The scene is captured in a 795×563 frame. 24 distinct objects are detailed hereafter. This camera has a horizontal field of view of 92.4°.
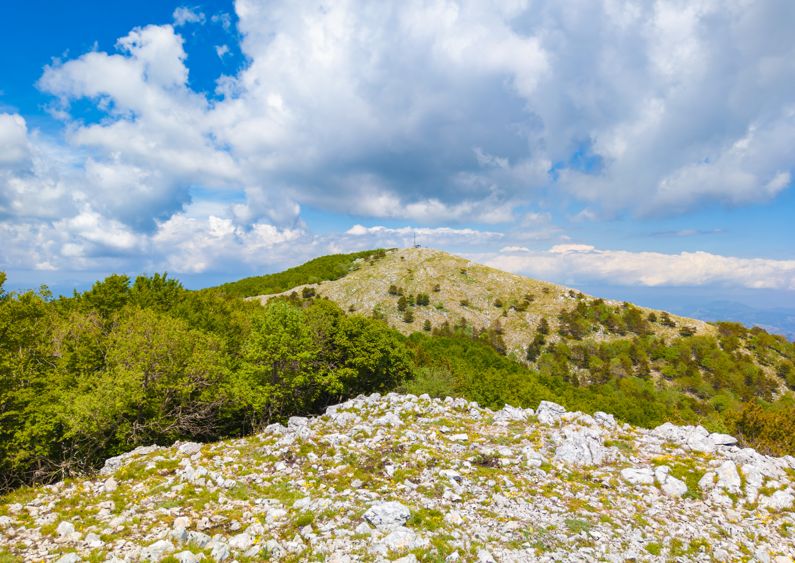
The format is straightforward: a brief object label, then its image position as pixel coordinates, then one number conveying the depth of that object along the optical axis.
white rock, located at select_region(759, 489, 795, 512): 13.26
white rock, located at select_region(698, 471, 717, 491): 14.47
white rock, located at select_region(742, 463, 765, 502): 13.88
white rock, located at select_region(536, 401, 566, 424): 21.36
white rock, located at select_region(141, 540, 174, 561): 9.51
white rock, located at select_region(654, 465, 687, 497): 14.30
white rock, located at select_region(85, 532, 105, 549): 10.13
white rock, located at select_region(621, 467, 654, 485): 14.98
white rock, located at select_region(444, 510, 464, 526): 12.00
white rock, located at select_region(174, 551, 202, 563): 9.29
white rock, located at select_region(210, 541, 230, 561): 9.70
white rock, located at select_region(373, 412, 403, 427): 20.88
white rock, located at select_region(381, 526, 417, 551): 10.45
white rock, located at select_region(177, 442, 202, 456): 18.00
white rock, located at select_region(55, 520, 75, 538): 10.84
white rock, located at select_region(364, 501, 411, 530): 11.52
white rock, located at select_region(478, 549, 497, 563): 10.05
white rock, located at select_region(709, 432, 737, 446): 17.91
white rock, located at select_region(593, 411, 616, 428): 20.78
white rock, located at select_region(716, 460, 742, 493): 14.27
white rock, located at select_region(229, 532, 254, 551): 10.25
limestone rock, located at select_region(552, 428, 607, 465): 16.91
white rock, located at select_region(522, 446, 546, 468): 16.06
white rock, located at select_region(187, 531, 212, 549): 10.23
